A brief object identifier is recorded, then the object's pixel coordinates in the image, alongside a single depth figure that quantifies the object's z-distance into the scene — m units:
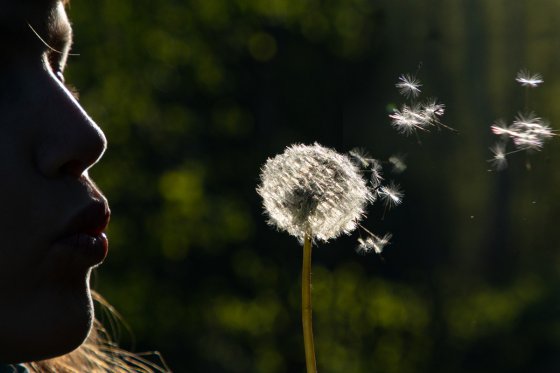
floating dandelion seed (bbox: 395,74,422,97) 0.86
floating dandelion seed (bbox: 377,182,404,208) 0.88
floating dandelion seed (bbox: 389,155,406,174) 0.85
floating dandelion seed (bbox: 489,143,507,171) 0.85
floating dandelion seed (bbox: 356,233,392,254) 0.88
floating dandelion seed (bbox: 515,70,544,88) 0.83
